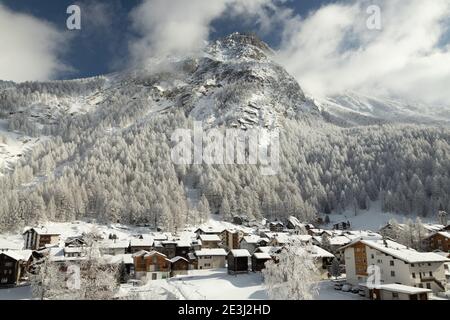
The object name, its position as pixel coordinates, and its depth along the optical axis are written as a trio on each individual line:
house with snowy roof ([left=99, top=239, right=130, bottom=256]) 74.71
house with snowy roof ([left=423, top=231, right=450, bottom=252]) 76.69
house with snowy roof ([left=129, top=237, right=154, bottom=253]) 78.94
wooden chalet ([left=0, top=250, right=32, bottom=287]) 62.09
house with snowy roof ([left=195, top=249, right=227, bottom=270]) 75.88
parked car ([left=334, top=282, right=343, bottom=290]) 50.06
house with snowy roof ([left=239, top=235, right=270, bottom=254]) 86.25
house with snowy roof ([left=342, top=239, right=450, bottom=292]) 45.59
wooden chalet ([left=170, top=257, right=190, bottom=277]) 70.50
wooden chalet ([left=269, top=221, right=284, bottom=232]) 131.00
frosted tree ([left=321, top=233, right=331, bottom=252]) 77.34
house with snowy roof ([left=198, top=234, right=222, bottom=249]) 90.44
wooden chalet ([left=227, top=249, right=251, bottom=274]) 66.56
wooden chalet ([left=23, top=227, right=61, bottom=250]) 93.06
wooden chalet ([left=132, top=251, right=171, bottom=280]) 66.94
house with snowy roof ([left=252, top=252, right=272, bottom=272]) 66.56
